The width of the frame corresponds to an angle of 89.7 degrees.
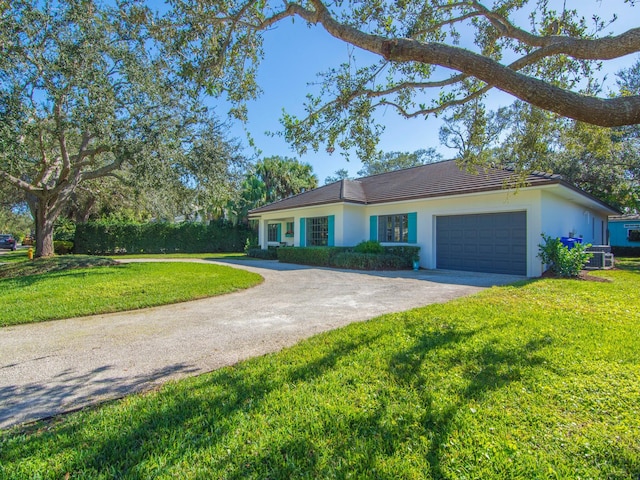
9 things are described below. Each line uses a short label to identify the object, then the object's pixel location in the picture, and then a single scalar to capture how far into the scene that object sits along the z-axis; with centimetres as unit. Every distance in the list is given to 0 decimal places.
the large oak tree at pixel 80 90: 902
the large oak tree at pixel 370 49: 450
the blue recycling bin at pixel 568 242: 1135
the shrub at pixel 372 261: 1352
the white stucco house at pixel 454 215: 1159
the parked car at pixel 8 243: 3312
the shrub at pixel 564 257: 990
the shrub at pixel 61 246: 2198
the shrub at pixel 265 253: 2058
